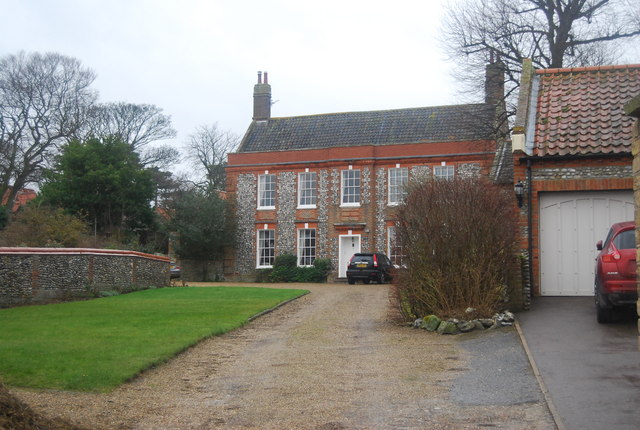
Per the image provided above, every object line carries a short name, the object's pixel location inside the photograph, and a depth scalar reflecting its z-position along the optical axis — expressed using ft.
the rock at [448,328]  44.29
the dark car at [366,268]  102.12
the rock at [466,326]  44.04
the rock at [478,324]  44.34
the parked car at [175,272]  138.21
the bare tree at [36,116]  136.36
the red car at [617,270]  39.34
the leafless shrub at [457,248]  45.93
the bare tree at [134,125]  164.95
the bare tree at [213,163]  188.24
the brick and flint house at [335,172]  118.11
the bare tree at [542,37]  92.89
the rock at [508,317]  44.57
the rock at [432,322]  45.44
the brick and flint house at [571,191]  53.31
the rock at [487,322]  44.27
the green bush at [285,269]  121.39
